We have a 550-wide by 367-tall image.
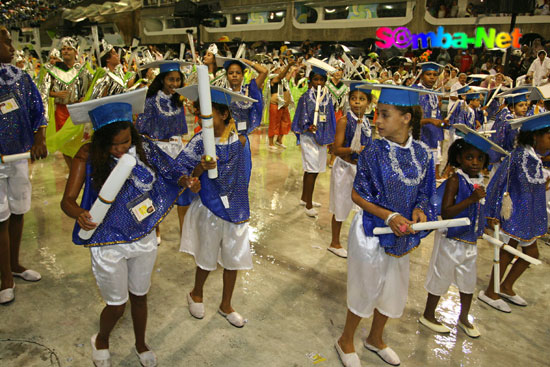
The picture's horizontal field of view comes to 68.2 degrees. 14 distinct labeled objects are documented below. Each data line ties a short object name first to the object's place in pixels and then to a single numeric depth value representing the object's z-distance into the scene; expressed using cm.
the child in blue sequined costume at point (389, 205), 237
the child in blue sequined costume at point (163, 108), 399
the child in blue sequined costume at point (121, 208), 217
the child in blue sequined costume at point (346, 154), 384
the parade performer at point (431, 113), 567
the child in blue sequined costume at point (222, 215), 277
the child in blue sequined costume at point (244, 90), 434
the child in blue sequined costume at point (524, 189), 334
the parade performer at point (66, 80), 534
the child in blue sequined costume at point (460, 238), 288
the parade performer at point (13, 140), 306
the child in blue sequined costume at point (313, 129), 529
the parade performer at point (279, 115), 913
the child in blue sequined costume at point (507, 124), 530
